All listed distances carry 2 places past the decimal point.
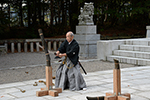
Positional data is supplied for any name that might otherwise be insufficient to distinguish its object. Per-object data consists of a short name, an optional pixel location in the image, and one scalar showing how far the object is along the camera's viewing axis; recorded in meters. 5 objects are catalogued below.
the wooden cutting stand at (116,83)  8.27
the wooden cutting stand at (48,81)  9.11
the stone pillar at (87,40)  21.96
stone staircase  17.29
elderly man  9.86
